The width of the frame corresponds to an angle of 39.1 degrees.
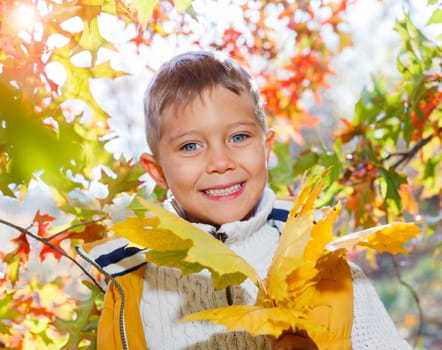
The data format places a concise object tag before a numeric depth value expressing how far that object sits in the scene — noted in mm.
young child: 1032
